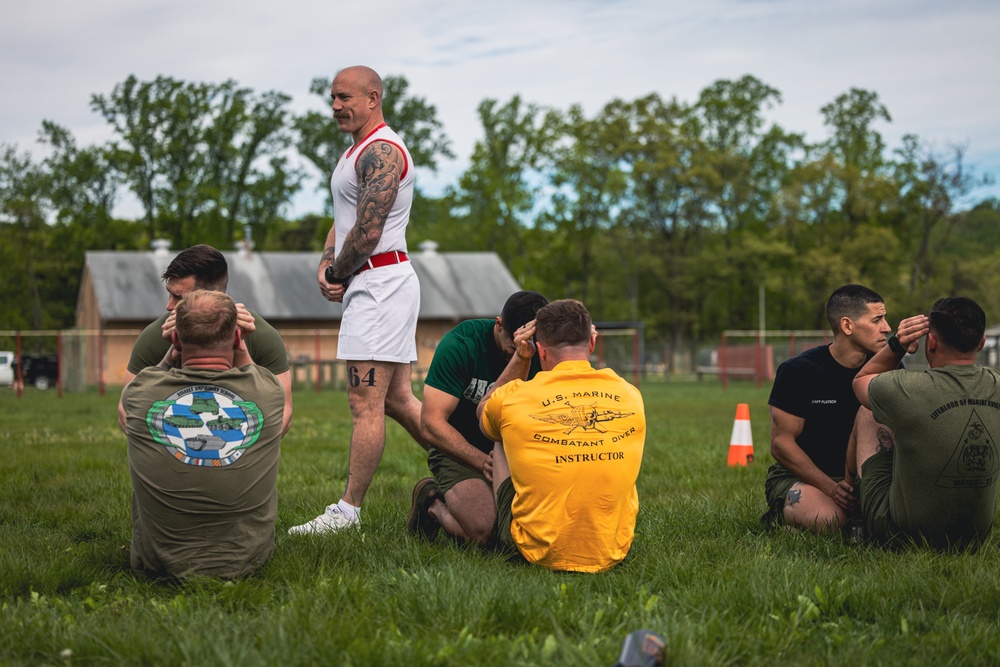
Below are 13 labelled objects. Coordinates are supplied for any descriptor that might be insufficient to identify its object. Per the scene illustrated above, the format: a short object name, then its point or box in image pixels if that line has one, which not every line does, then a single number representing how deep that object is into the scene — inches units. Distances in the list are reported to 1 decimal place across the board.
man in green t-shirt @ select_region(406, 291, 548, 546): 193.9
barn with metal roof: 1558.8
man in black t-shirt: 208.4
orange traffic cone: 337.7
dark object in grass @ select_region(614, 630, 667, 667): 113.6
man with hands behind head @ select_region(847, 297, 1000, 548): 171.6
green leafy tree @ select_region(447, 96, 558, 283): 2135.8
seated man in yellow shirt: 164.9
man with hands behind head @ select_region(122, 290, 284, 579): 153.9
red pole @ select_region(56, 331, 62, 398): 1035.3
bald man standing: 221.6
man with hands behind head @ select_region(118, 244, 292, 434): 186.5
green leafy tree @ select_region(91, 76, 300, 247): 1891.0
